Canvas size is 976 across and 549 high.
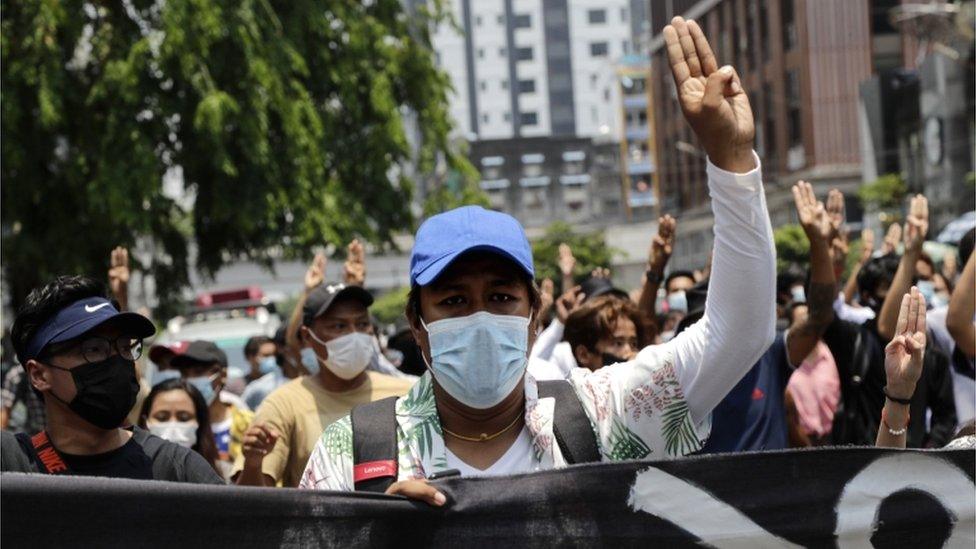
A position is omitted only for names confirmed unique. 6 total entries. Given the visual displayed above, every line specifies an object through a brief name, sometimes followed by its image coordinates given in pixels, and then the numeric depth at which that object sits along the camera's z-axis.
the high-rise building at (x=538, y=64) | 116.50
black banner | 2.84
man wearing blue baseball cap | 2.86
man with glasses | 3.89
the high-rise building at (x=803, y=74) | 63.91
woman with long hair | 5.93
